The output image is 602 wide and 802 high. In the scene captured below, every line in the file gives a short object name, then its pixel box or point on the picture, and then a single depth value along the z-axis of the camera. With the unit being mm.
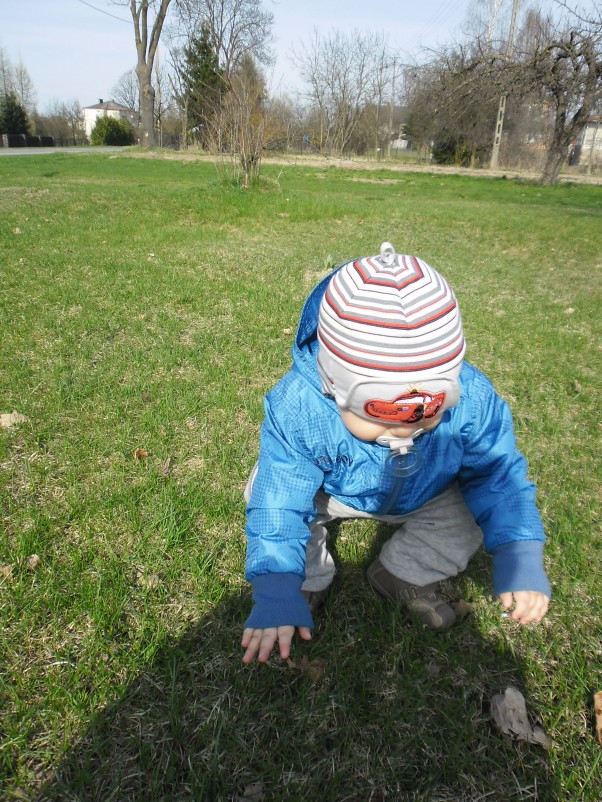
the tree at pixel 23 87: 53406
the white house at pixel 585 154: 29250
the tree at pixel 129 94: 57125
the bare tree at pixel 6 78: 50562
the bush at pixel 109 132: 41719
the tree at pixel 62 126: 46938
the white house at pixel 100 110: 76062
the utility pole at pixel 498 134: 26575
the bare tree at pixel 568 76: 15383
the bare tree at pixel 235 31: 35594
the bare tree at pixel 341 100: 36344
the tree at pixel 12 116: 41062
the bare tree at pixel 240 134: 9664
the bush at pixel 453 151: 32688
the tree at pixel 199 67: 35125
